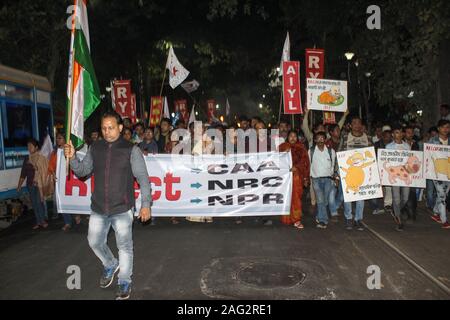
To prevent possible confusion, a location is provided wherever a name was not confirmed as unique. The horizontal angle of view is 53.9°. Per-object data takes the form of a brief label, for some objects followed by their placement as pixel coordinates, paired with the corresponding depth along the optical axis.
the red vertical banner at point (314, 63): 14.85
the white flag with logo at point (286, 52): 13.21
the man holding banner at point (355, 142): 8.56
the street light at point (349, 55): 21.78
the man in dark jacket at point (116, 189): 5.06
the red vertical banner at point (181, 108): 26.93
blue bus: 10.32
